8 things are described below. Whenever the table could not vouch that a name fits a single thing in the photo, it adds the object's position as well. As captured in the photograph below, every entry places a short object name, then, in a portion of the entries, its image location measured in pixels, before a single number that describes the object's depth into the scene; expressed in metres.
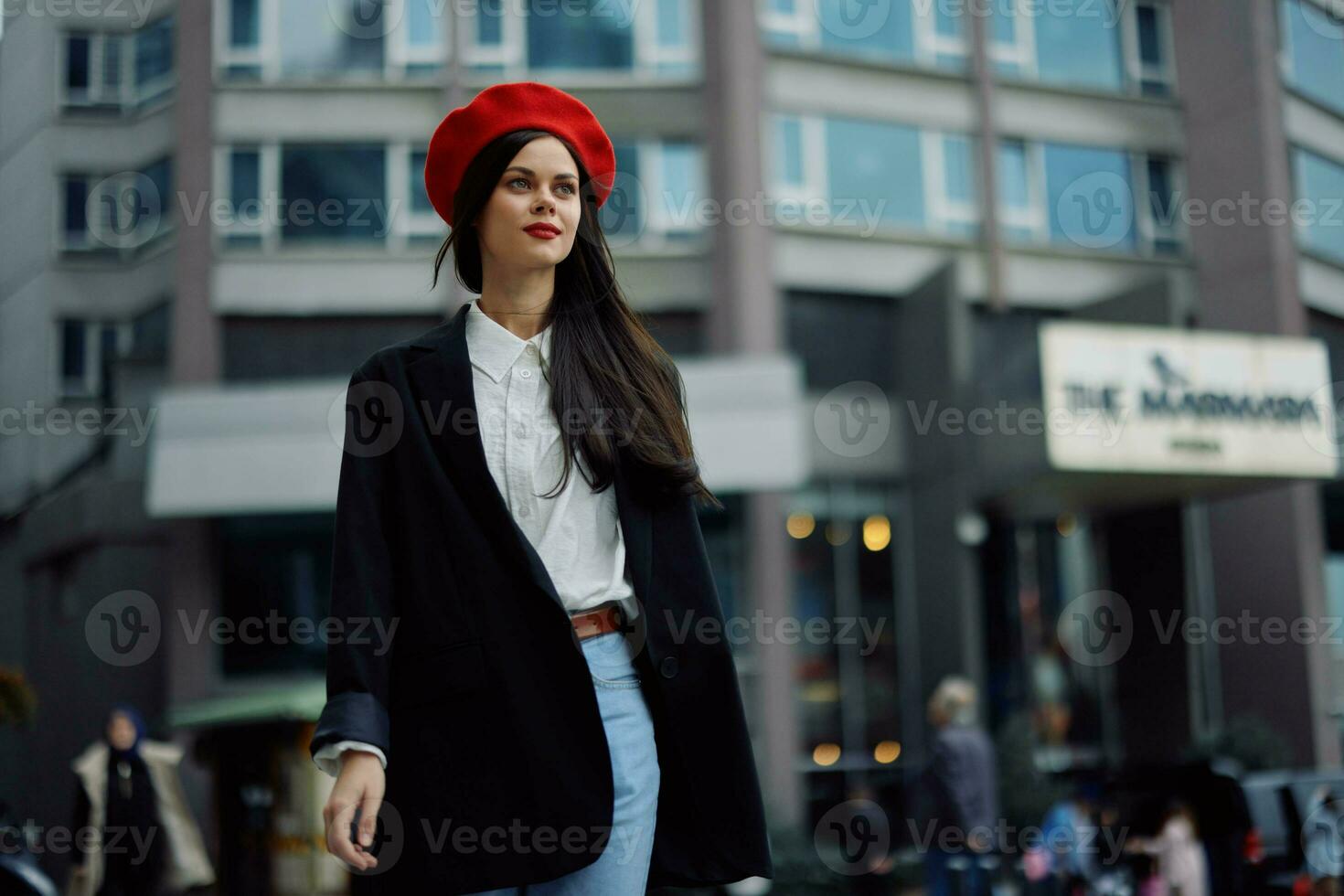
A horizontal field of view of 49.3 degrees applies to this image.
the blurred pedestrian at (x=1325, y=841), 8.77
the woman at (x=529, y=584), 1.88
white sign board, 15.27
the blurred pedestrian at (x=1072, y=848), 10.84
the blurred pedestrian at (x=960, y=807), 9.65
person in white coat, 9.38
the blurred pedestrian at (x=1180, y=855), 9.75
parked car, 9.40
